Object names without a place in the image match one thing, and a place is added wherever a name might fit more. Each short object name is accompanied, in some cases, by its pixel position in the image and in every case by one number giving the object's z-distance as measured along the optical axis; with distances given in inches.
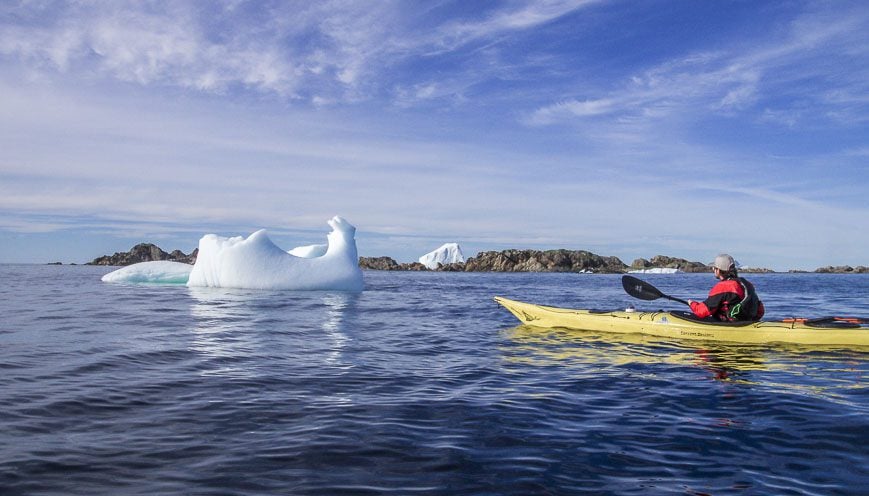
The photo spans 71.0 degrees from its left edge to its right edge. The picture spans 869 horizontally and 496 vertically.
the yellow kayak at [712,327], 423.2
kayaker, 437.1
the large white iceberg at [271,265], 1077.1
